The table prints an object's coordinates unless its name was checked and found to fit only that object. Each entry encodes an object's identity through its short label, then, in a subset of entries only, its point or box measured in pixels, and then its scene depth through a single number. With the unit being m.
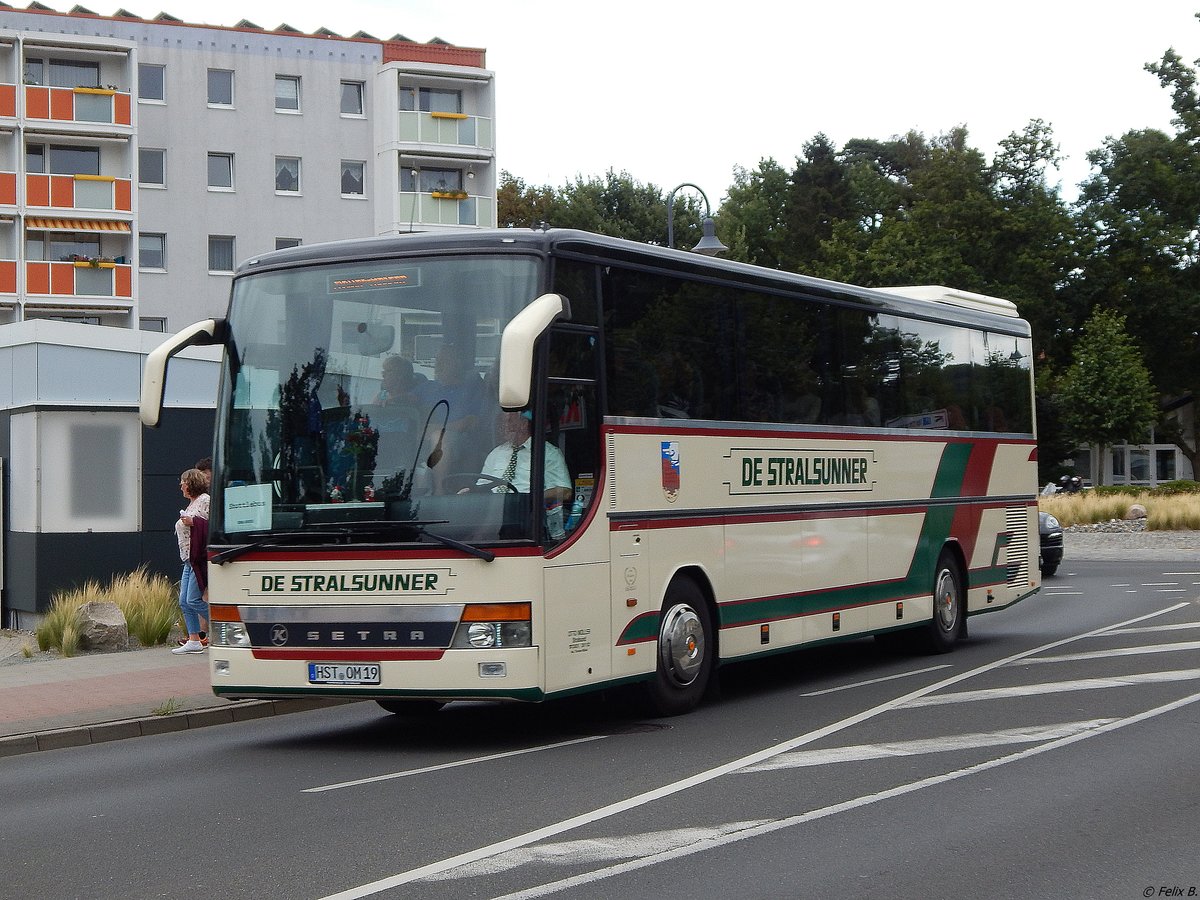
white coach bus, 10.42
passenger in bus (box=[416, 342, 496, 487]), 10.46
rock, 17.34
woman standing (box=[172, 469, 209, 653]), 16.34
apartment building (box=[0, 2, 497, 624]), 53.00
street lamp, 23.52
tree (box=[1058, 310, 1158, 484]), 57.69
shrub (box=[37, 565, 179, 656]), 17.31
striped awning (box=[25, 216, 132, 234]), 53.06
